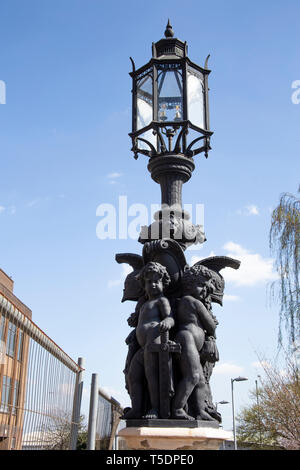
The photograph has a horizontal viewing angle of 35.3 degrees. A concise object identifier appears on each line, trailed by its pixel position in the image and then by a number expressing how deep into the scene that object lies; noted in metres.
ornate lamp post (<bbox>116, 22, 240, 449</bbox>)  4.29
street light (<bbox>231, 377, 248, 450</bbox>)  25.06
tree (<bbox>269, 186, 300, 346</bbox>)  9.13
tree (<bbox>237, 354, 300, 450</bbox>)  19.22
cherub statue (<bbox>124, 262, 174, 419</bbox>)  4.32
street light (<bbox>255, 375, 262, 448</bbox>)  24.25
